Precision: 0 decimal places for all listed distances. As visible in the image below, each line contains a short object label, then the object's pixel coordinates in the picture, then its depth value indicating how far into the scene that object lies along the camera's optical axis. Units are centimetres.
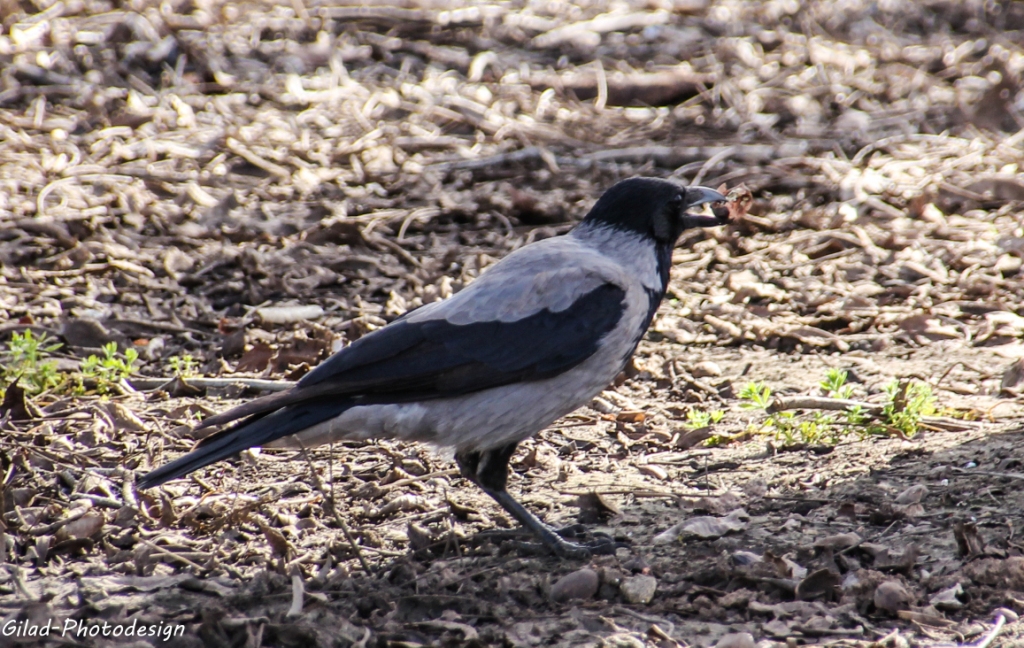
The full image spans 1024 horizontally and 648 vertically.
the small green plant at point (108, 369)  1090
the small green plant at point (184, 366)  1141
